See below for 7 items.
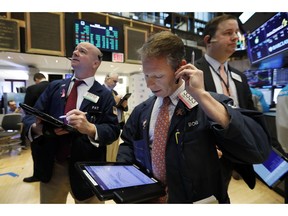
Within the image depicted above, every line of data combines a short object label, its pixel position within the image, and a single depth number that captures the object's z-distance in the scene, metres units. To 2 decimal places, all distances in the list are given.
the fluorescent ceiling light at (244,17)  2.50
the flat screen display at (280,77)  3.87
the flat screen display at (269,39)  2.41
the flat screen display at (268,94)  4.19
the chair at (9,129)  3.67
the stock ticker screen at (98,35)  3.85
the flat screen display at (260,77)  4.33
